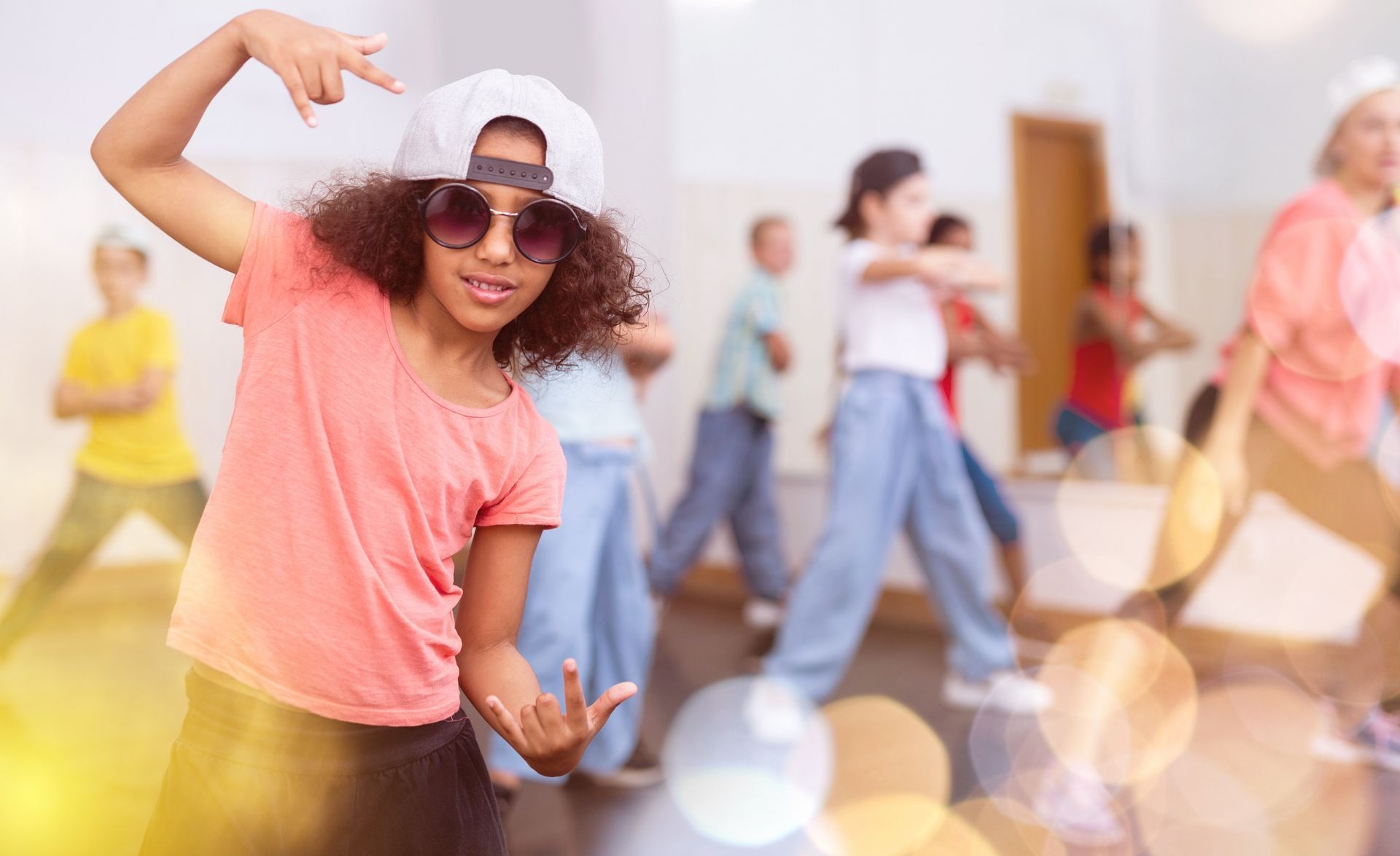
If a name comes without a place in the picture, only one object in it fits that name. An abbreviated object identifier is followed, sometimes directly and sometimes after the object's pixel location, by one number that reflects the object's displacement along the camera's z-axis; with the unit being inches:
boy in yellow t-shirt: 136.9
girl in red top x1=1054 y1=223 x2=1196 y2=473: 185.0
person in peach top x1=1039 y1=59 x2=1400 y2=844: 105.3
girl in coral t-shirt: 42.6
